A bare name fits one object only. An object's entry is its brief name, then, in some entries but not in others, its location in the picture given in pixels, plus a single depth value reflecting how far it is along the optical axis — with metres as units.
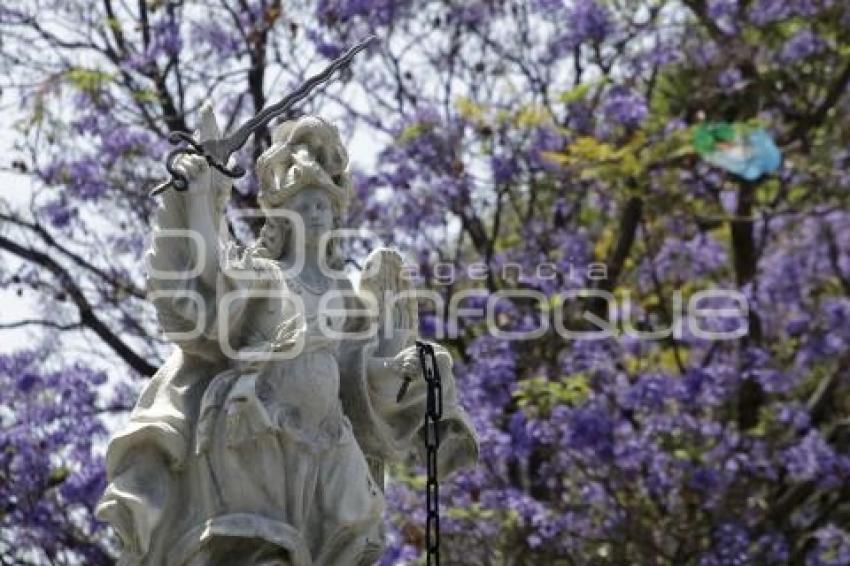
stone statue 12.59
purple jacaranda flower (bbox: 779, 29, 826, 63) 26.33
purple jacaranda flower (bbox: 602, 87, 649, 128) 25.21
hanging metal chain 13.37
